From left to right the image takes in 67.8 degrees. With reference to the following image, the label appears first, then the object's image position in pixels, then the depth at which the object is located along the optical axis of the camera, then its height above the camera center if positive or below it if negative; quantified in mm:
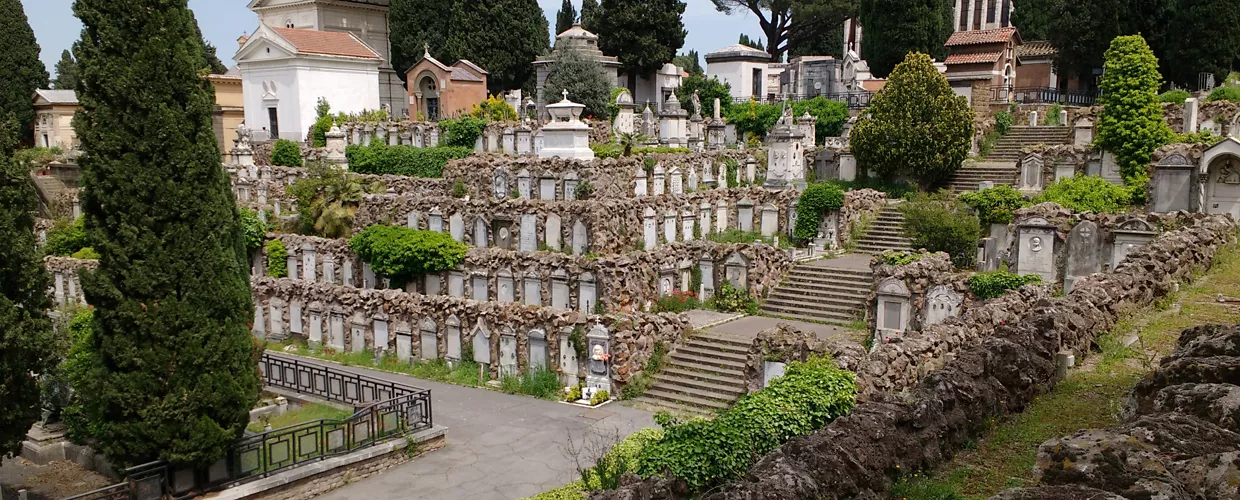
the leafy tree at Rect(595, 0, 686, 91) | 48156 +6290
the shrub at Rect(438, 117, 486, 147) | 35781 +814
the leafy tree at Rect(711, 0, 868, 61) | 60031 +8443
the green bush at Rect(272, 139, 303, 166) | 40031 +12
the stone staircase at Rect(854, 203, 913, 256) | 26469 -2569
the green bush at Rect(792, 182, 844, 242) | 26781 -1657
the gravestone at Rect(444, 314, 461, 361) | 20969 -4179
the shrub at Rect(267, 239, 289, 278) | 27766 -3127
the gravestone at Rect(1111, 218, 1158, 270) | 18969 -1904
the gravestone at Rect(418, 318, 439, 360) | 21344 -4281
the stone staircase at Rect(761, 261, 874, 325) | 22344 -3672
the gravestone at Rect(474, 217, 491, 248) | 25859 -2263
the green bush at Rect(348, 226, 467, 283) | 24438 -2601
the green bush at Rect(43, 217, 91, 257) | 30797 -2759
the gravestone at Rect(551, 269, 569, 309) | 23266 -3480
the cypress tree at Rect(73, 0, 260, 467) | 12156 -1095
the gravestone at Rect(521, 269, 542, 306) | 23516 -3484
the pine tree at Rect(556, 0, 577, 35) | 61844 +9039
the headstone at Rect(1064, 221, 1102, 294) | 20152 -2351
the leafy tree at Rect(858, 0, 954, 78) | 44062 +5667
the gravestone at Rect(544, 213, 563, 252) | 24875 -2165
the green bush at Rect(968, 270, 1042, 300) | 18859 -2811
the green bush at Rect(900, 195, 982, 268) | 23266 -2134
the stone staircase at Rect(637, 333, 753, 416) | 18312 -4665
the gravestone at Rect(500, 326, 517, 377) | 20297 -4371
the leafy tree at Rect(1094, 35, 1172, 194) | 26000 +959
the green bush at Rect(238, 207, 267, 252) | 27922 -2261
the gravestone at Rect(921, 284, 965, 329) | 19516 -3323
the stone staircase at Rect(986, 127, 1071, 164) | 34375 +244
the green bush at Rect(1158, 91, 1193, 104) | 33938 +1730
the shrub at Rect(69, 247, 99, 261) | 29328 -3091
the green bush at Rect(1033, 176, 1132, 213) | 23453 -1312
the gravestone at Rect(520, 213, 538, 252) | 25219 -2209
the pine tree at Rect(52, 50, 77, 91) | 70188 +6450
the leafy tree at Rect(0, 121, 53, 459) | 11820 -1986
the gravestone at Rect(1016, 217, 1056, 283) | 20719 -2330
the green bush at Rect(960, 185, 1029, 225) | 23969 -1507
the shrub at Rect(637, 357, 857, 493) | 10227 -3289
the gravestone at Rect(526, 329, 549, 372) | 19922 -4235
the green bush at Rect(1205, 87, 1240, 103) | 32812 +1755
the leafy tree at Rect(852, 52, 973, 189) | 29594 +705
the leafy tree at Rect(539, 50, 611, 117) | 43000 +3152
